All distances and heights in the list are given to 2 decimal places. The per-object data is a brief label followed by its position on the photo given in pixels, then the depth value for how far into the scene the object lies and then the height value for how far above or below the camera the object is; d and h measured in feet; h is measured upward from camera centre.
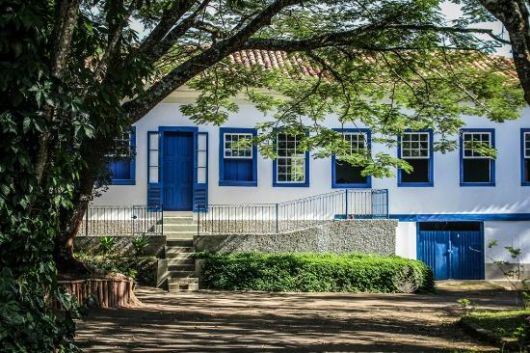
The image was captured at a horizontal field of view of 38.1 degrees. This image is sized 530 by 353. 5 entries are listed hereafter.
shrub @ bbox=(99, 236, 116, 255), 65.36 -3.14
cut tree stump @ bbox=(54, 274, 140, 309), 46.01 -5.12
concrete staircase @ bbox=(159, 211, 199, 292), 61.85 -3.85
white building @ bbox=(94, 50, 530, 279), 74.18 +2.71
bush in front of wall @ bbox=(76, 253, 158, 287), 62.18 -4.67
